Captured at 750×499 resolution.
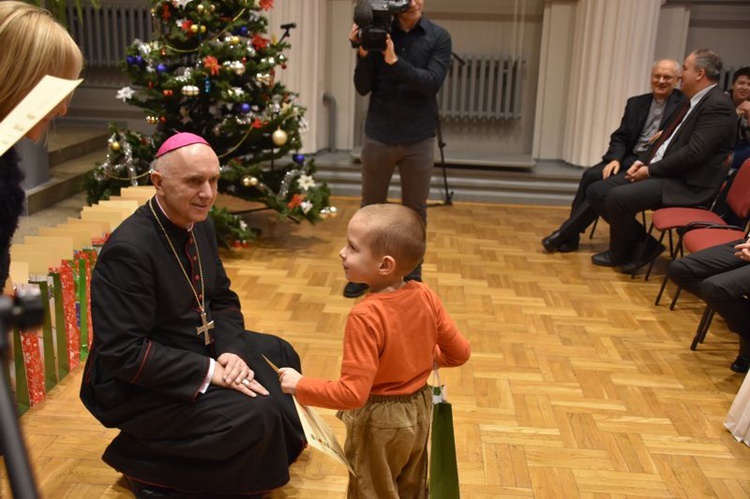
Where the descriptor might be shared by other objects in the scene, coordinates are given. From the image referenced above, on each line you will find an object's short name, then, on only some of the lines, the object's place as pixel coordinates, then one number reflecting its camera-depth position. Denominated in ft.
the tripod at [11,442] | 2.30
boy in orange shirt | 6.78
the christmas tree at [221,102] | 17.42
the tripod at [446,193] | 24.45
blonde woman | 5.82
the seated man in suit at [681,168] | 17.43
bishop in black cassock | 8.02
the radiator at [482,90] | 27.78
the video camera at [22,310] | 2.48
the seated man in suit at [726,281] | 13.04
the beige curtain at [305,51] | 25.14
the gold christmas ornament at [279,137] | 17.95
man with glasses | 19.20
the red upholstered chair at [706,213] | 15.99
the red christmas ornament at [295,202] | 18.74
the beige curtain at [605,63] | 25.16
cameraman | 14.92
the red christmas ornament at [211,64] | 17.17
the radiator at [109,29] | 29.17
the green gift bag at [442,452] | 7.14
